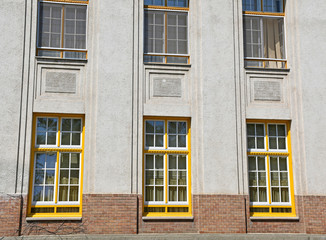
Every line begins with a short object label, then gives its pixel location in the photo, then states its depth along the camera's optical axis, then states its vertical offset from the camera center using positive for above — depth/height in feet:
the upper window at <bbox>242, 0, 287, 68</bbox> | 42.60 +16.65
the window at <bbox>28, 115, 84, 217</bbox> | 37.24 +1.60
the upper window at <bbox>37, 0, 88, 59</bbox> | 39.93 +15.84
